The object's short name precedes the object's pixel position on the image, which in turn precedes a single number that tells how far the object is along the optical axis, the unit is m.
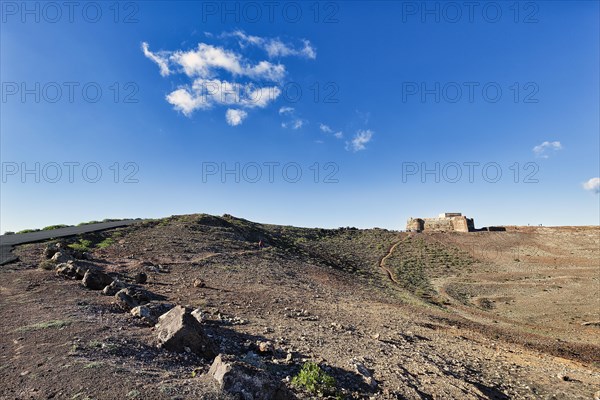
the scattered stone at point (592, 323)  23.33
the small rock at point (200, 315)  10.69
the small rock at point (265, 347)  9.16
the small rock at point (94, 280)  12.40
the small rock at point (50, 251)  17.68
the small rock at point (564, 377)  11.58
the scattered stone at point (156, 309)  9.59
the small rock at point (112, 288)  11.68
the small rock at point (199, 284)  17.26
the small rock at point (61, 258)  15.66
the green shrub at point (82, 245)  23.18
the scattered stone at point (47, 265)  14.91
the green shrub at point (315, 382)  7.51
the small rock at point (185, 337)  7.53
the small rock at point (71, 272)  13.55
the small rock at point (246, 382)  5.80
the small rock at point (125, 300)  10.25
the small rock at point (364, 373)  8.45
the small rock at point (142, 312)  9.30
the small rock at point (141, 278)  16.39
